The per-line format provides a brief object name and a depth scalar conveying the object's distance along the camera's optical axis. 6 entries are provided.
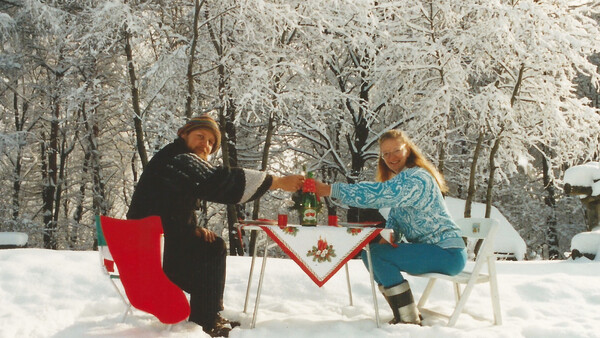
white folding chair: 3.43
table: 3.31
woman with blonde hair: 3.42
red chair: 3.21
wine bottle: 3.57
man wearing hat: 3.33
